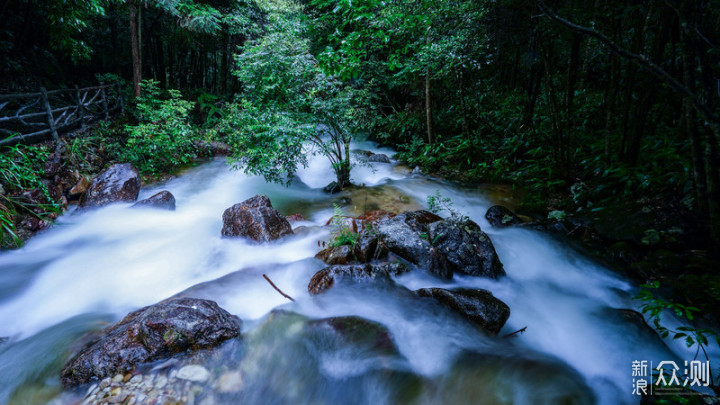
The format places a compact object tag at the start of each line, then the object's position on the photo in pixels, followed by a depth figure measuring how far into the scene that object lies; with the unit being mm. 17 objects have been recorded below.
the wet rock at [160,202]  6887
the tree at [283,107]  6461
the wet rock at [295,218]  6526
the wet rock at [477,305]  3488
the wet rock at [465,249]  4430
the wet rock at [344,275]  4039
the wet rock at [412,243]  4328
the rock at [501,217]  5965
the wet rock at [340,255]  4512
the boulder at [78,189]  6910
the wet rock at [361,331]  3412
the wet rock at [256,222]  5441
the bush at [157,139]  8617
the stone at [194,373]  2764
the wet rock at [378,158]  11281
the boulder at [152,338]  2709
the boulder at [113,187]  6750
